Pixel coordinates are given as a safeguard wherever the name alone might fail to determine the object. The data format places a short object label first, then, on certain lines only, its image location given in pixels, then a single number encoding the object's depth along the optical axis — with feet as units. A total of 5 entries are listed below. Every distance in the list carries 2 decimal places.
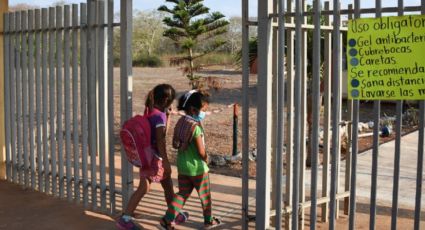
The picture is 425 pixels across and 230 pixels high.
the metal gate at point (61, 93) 19.13
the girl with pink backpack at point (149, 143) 17.35
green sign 12.16
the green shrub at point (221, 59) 146.82
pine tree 37.91
